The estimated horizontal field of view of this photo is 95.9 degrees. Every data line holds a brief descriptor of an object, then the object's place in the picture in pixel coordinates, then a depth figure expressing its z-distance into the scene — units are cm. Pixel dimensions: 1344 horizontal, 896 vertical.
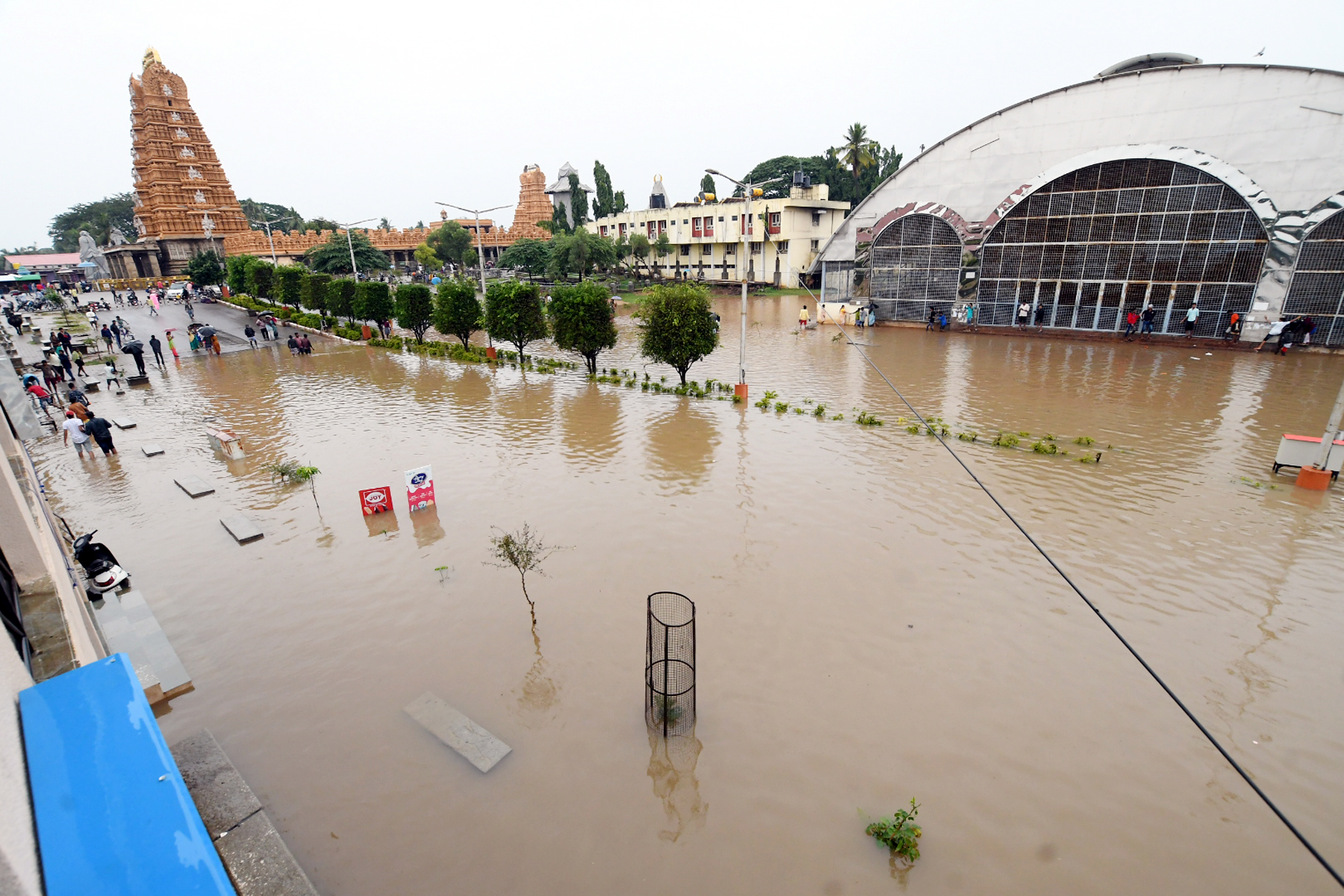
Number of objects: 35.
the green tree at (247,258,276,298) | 4703
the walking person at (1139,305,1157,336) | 2770
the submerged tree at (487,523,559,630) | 874
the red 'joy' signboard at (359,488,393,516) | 1218
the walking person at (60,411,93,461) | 1598
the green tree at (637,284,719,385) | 2088
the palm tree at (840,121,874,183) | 6769
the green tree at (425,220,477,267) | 6950
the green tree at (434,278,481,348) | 2920
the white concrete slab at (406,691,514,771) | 660
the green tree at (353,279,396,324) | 3334
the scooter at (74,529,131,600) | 924
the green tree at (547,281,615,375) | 2377
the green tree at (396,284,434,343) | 3144
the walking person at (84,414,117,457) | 1584
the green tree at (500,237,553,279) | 6500
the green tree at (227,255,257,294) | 5044
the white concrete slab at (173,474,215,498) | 1369
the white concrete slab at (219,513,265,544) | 1150
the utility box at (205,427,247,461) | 1605
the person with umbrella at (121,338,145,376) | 2592
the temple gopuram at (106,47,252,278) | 6156
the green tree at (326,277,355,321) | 3666
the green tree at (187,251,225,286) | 5609
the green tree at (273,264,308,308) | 4316
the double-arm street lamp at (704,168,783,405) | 1872
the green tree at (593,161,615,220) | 7600
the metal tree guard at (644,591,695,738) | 691
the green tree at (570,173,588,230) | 7906
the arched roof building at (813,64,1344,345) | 2369
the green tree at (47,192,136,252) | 9838
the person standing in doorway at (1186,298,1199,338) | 2658
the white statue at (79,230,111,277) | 7700
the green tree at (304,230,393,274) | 5231
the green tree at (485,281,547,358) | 2644
